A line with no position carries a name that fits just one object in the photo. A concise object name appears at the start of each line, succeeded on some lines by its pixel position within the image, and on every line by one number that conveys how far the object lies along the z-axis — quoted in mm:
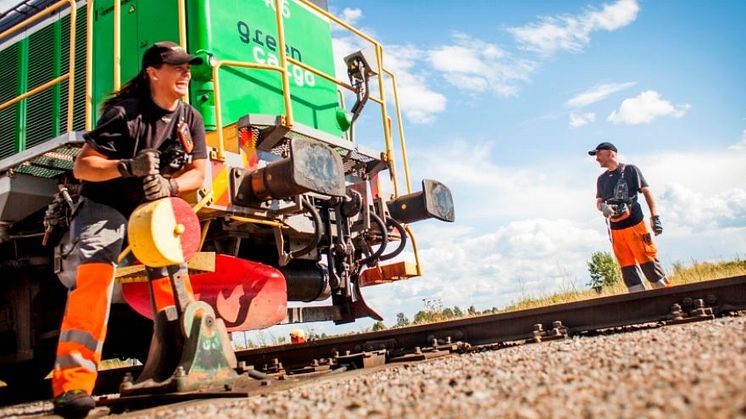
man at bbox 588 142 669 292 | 5344
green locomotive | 3445
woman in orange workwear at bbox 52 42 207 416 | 2359
